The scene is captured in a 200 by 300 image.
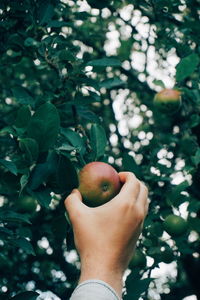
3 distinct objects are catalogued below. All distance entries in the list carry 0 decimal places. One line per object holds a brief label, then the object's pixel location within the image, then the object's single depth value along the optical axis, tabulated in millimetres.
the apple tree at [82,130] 900
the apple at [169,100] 1467
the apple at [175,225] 1200
